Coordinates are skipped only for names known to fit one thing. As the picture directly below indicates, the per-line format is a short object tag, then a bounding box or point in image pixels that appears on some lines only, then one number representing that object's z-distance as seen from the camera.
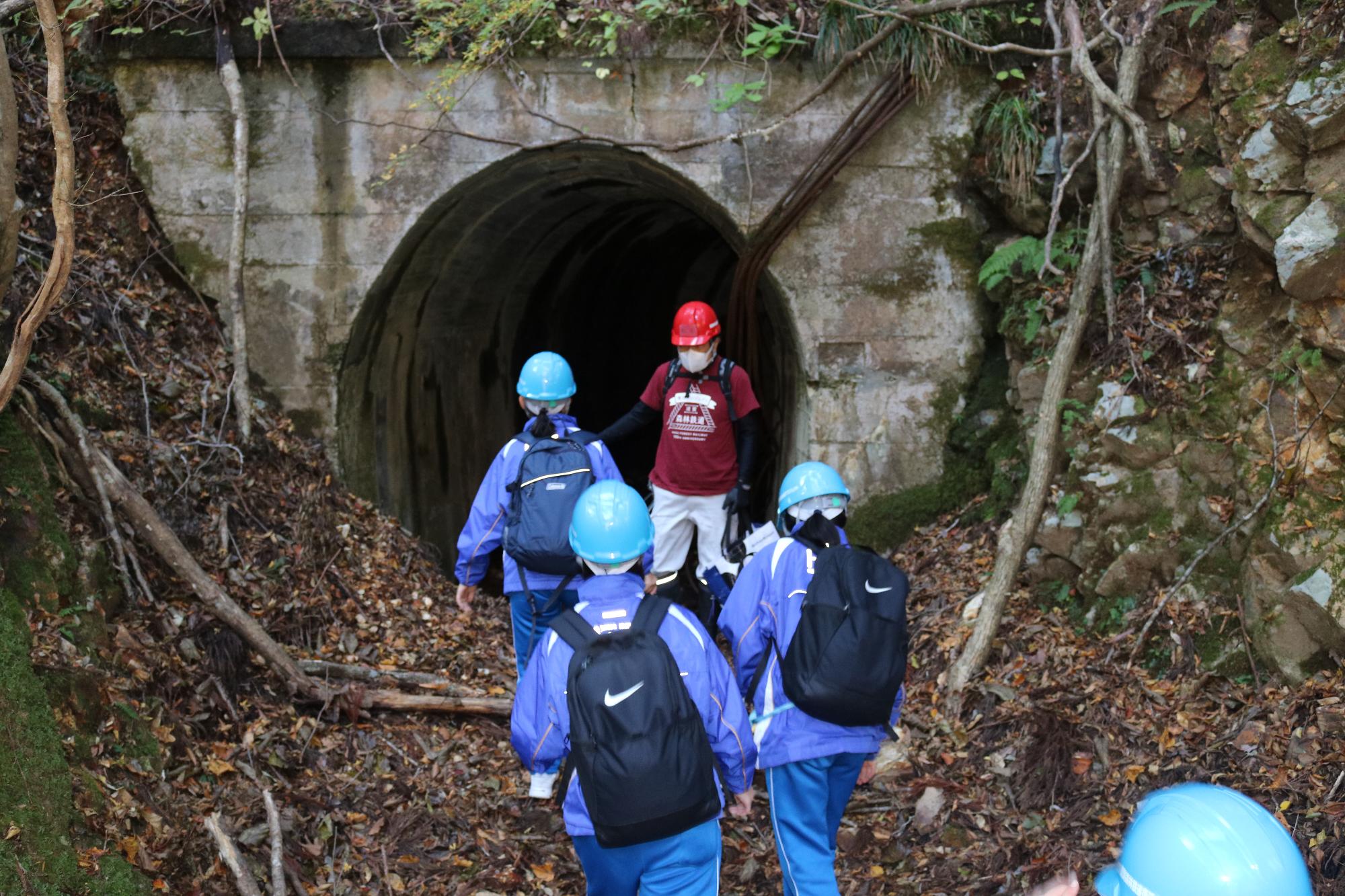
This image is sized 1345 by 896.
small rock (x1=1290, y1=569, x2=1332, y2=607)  4.27
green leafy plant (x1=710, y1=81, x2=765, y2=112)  6.24
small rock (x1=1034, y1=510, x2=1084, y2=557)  5.57
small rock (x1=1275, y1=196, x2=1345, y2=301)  4.54
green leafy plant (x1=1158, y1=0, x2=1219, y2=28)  5.56
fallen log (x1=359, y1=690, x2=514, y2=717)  5.29
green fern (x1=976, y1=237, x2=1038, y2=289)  6.23
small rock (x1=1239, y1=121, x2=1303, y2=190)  4.87
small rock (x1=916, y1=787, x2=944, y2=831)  4.62
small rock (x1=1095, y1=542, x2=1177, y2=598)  5.10
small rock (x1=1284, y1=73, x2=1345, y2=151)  4.67
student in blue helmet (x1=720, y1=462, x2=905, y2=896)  3.53
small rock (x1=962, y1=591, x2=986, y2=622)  5.69
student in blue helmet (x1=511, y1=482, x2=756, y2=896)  2.90
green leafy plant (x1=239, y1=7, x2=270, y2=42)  6.31
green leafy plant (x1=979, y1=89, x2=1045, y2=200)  6.27
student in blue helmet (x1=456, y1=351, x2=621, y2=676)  4.86
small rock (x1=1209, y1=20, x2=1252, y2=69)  5.39
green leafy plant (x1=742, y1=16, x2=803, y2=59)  6.22
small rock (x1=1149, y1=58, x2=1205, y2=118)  5.68
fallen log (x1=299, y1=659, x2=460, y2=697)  5.35
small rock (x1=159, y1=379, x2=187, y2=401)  6.03
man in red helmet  5.99
